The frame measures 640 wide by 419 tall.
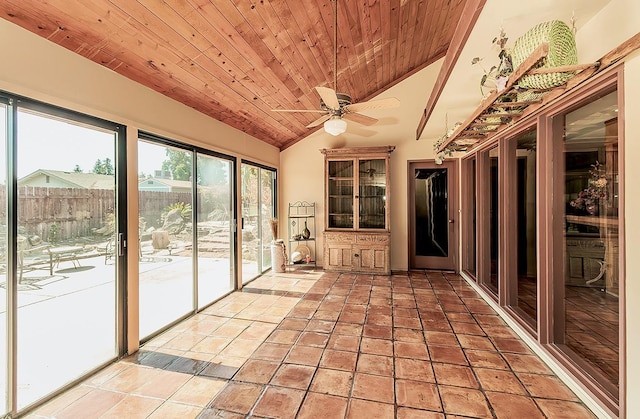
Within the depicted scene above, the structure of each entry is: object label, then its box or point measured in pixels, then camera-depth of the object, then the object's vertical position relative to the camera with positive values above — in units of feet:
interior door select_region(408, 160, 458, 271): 18.67 -0.56
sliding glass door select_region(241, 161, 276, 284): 16.52 -0.53
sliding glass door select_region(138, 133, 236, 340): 10.00 -0.82
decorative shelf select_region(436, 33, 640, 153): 5.11 +2.57
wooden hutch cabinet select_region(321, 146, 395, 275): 17.95 -0.17
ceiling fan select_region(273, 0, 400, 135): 8.40 +2.96
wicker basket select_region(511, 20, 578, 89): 5.53 +2.98
